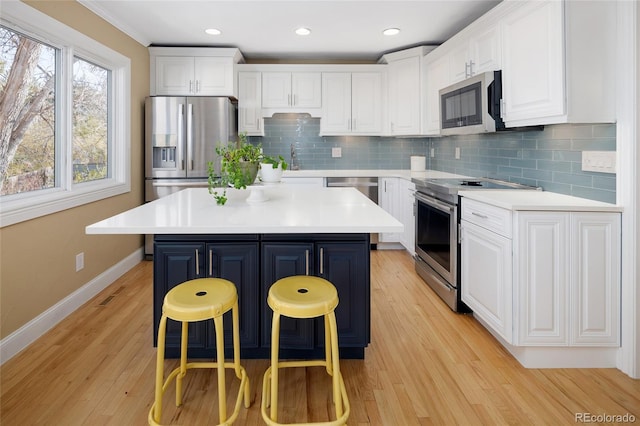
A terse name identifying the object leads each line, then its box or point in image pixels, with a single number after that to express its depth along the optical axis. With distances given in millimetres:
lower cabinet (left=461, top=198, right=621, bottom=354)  2188
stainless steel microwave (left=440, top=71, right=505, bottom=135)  2939
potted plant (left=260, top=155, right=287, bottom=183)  2824
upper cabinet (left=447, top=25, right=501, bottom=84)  2994
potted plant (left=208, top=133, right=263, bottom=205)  2256
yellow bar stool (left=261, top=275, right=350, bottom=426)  1622
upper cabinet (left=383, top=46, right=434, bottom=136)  4676
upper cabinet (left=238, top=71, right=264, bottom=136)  5027
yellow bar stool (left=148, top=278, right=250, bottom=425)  1604
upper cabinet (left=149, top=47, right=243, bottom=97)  4652
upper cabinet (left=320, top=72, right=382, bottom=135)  5086
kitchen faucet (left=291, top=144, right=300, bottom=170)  5457
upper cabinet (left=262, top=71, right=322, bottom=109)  5066
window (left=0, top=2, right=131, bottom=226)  2562
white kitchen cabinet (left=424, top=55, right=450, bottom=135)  4074
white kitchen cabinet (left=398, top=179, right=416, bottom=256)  4402
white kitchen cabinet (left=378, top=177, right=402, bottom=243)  4859
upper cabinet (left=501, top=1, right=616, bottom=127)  2203
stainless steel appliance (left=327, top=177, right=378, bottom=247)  4906
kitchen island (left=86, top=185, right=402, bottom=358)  2162
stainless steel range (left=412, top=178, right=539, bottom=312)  3020
